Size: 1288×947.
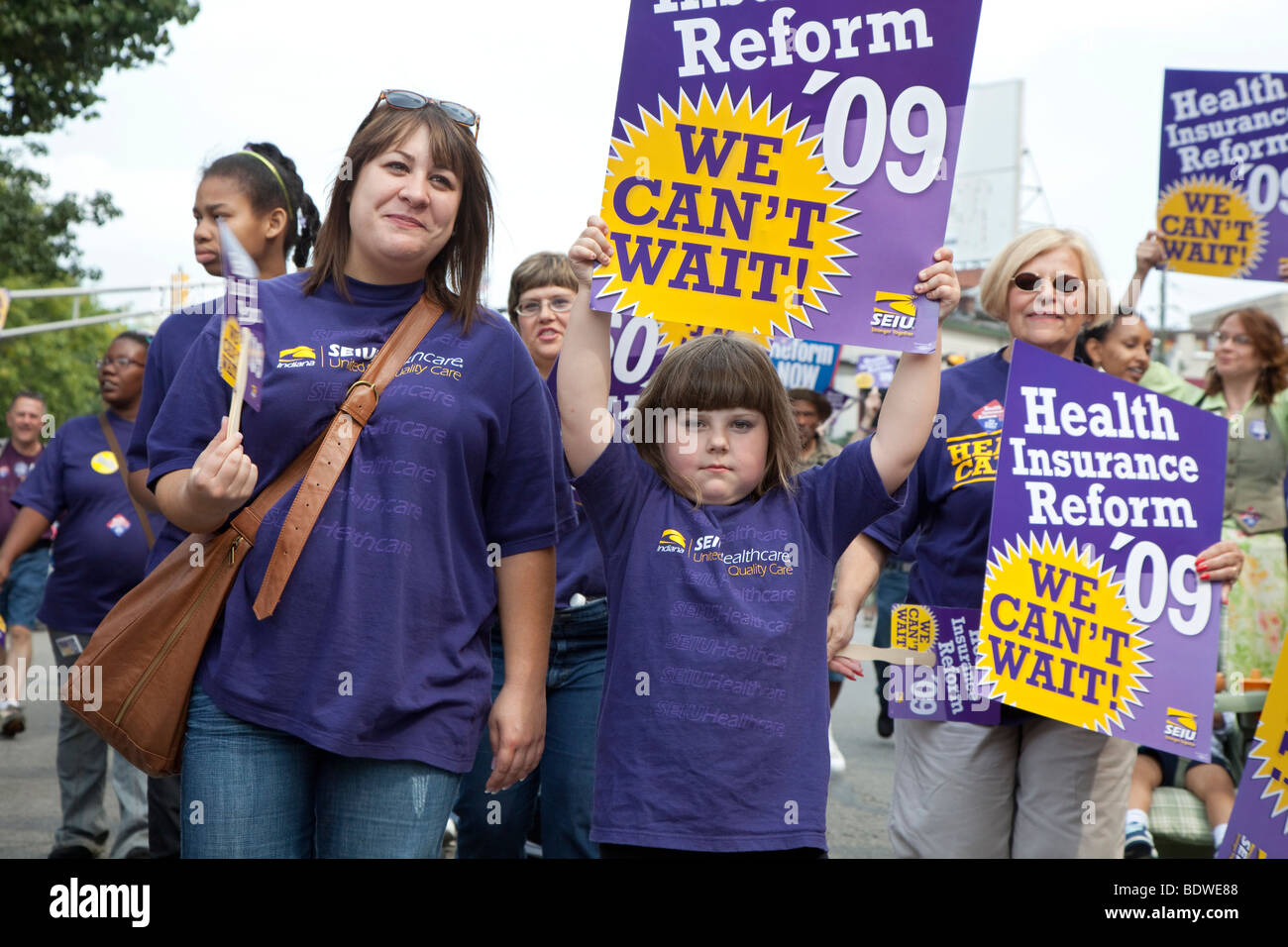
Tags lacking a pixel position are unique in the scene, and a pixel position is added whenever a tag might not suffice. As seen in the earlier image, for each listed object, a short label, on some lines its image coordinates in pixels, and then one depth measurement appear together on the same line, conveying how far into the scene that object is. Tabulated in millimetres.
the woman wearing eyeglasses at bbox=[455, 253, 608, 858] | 3936
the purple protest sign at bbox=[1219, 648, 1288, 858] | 3404
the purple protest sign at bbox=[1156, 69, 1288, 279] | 6945
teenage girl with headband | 3562
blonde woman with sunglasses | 3891
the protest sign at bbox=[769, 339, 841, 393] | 8547
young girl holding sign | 2916
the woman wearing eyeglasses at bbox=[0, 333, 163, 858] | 5793
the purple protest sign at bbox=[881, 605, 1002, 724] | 3904
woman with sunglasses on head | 2553
